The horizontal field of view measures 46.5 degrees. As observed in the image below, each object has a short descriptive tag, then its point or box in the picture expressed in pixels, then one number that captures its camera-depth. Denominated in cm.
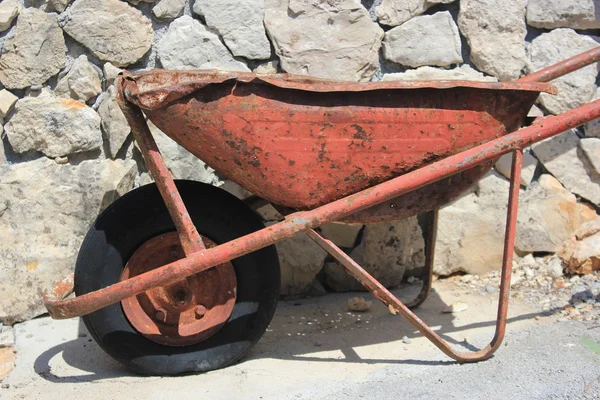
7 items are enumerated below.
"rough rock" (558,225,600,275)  294
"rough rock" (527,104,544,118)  228
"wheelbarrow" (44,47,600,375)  207
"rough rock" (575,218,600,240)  302
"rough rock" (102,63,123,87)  273
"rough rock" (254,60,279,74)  286
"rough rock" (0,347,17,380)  241
